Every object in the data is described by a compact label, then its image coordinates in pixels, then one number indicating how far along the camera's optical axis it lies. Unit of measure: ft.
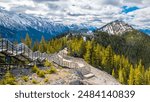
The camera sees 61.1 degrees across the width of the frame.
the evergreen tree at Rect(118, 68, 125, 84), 105.58
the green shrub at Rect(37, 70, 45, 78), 42.27
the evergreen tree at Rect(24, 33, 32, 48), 132.85
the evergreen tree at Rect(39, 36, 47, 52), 125.20
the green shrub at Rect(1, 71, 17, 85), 33.31
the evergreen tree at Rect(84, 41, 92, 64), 112.62
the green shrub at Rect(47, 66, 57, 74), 47.52
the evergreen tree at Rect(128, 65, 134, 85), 105.50
